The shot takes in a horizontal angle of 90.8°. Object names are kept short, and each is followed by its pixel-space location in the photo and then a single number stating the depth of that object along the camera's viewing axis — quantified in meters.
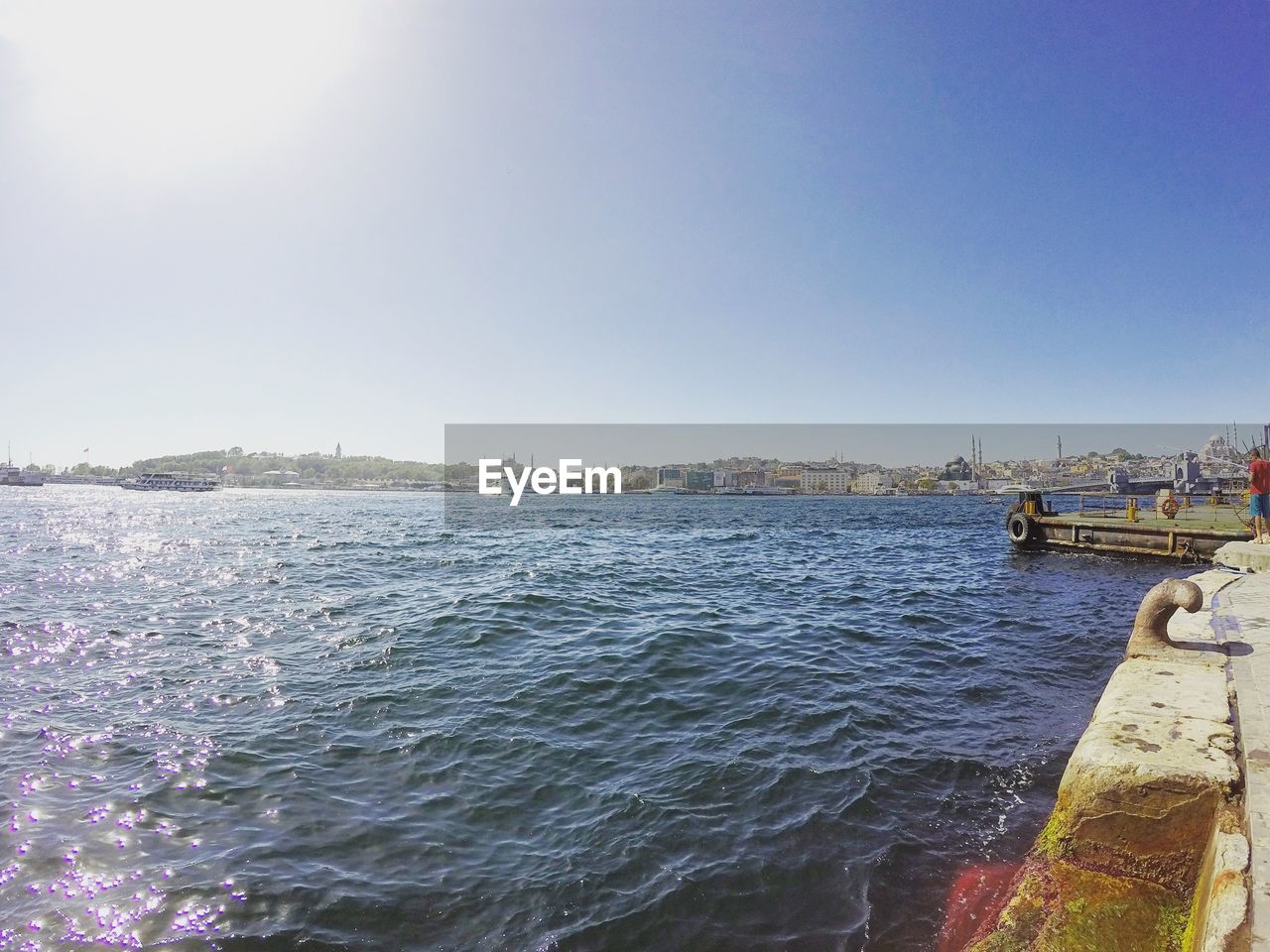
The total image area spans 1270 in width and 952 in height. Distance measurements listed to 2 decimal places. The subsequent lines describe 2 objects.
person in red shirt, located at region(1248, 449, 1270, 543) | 13.34
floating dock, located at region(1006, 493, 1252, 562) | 22.64
